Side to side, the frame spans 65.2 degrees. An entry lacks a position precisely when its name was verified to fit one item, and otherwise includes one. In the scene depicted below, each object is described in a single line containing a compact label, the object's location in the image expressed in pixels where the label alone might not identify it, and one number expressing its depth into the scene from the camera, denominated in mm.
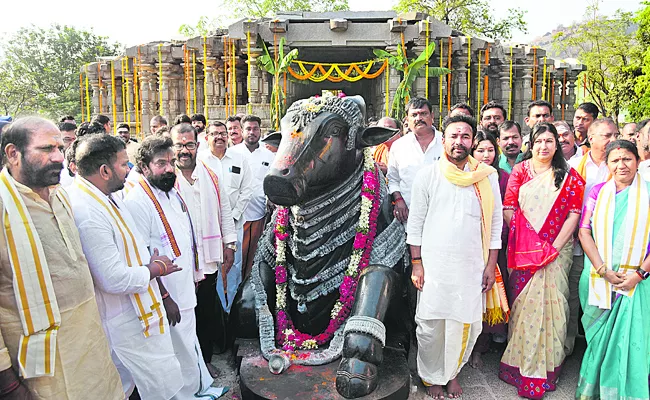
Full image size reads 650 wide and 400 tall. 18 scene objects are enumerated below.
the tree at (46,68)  26438
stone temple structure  14172
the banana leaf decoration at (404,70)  13602
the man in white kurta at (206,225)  3701
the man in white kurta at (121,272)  2570
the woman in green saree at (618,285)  3203
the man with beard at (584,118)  5241
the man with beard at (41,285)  2074
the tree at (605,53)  21984
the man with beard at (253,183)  5141
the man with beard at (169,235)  3111
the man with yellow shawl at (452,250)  3236
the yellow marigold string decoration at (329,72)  14047
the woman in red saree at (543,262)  3494
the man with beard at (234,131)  6184
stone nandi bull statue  3092
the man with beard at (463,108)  4579
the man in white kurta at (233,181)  5023
